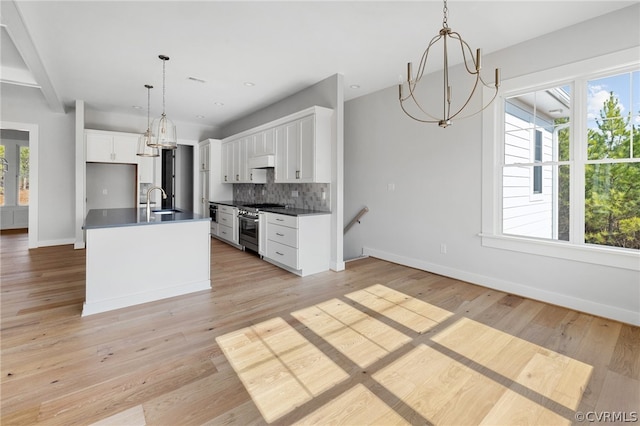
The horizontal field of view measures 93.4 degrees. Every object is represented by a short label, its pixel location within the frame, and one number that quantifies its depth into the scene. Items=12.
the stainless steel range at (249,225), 5.04
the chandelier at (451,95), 1.85
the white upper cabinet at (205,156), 7.11
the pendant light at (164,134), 3.53
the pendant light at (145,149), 3.97
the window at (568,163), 2.78
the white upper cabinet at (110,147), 6.00
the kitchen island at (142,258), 2.90
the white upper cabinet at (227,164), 6.61
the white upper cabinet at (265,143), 5.20
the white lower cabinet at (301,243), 4.07
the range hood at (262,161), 5.15
